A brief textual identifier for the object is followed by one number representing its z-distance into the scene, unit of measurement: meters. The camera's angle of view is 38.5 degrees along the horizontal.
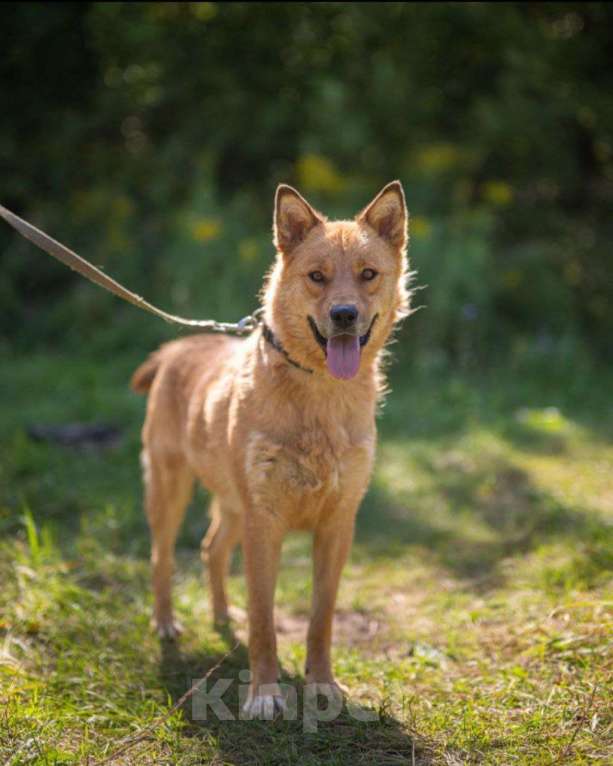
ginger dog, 3.62
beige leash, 3.78
